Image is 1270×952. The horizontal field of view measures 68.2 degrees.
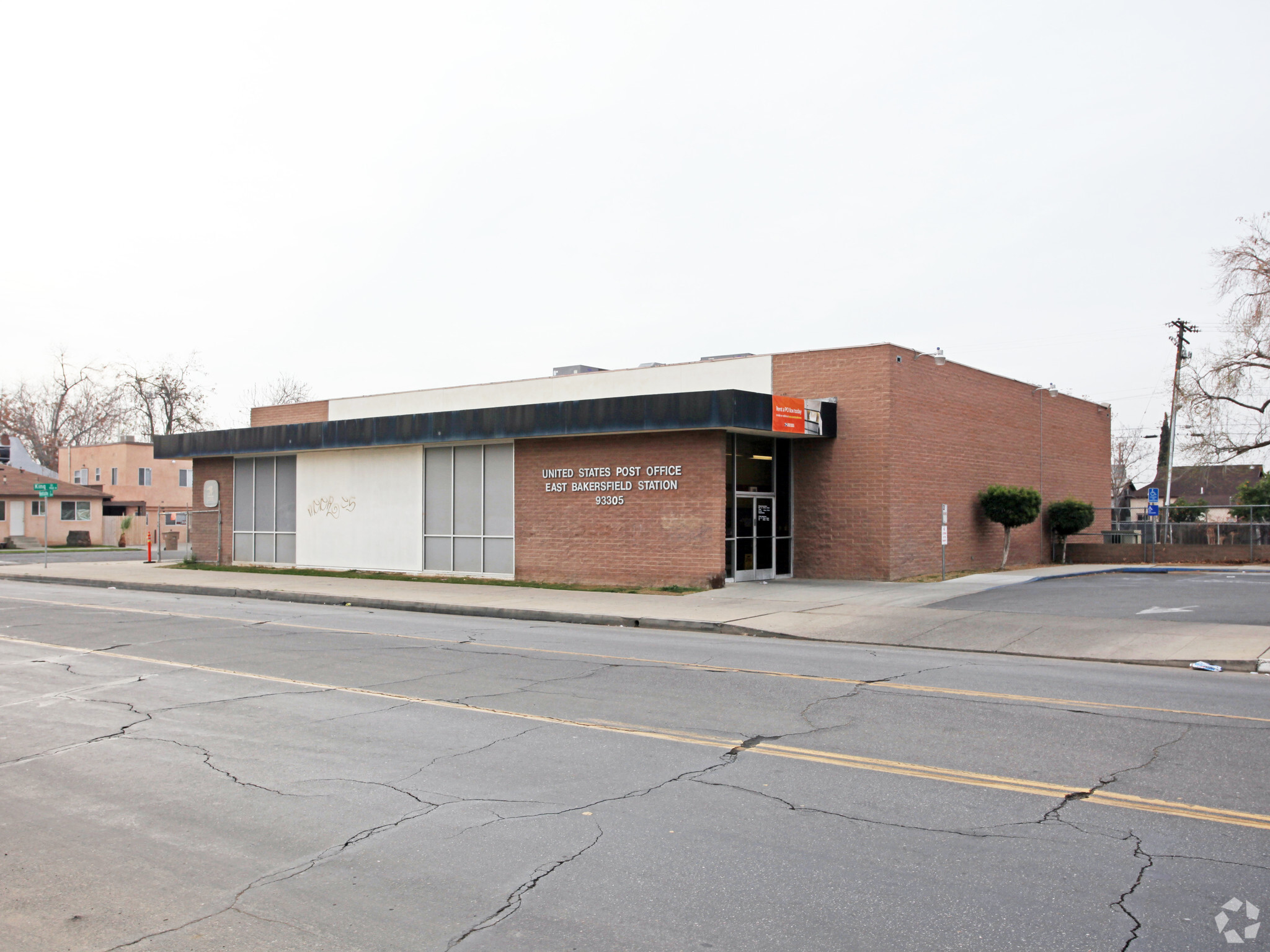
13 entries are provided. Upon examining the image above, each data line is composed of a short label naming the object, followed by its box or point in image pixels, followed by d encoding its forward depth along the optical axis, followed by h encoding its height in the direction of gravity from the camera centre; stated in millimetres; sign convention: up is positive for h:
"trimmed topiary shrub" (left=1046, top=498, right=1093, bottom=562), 30109 -340
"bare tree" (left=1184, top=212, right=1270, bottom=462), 35969 +5341
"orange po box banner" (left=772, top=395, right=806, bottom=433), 21188 +2076
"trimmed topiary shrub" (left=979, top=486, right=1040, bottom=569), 25609 +20
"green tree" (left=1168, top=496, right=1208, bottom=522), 55209 -564
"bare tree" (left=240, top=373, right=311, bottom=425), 67500 +8057
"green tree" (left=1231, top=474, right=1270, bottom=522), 56406 +750
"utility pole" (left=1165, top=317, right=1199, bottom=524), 48031 +8726
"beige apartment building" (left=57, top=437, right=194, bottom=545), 58688 +1973
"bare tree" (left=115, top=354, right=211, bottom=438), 63406 +7351
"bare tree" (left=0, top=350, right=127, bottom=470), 70250 +6548
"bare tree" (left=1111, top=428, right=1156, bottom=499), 76062 +4076
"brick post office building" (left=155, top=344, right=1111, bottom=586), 21422 +895
